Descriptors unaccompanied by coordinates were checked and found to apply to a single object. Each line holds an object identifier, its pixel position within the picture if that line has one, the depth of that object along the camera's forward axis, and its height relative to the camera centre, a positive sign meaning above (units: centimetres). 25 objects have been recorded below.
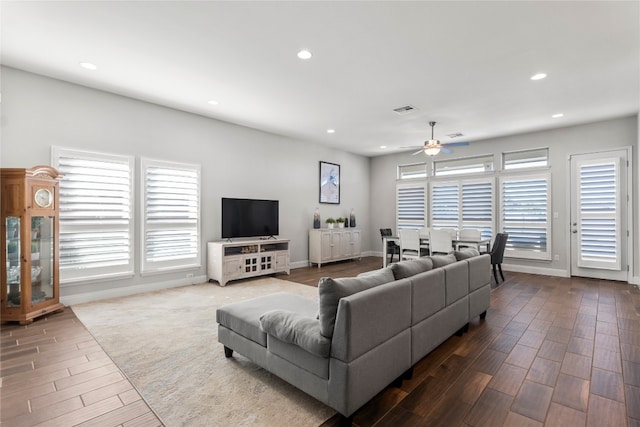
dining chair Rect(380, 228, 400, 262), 684 -75
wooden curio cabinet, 340 -32
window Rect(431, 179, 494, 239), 689 +23
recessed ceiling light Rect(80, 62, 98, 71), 355 +173
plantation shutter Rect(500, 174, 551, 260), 620 +0
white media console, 526 -83
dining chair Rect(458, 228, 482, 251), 603 -39
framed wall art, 769 +80
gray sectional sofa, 176 -79
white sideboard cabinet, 703 -72
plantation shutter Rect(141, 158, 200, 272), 479 -2
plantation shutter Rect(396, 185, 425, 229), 804 +21
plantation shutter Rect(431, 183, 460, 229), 740 +23
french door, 542 +1
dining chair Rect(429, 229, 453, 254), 551 -49
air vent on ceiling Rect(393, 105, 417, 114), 490 +171
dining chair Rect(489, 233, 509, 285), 528 -59
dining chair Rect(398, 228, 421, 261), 591 -57
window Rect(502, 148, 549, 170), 632 +120
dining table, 542 -50
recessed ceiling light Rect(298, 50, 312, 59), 325 +171
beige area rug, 189 -123
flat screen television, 560 -8
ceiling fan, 517 +115
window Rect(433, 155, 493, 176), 701 +118
